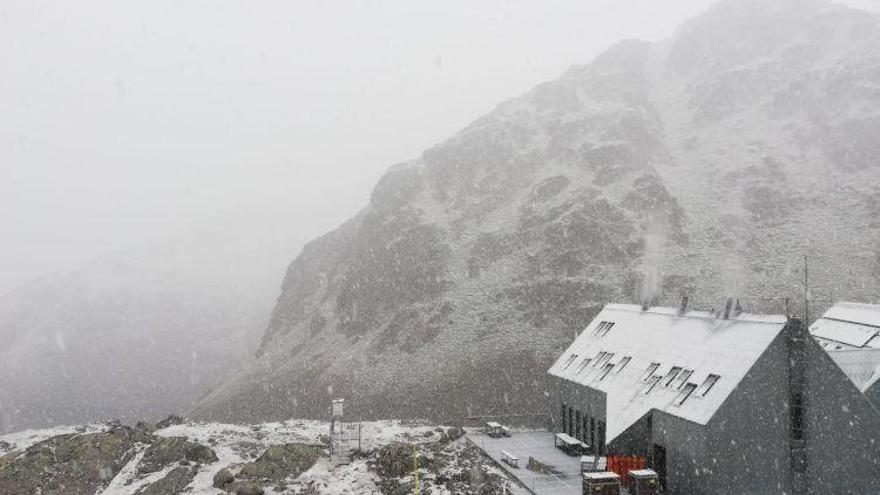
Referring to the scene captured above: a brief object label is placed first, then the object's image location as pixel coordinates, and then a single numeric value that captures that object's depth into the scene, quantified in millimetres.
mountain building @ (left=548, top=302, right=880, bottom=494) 27234
